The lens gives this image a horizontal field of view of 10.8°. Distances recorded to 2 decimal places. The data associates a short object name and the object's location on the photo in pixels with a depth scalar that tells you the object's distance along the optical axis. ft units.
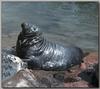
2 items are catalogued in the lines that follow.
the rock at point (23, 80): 12.66
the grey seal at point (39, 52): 12.85
